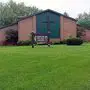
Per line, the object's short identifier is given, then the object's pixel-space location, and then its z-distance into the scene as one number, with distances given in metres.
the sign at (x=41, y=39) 16.52
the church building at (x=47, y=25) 21.99
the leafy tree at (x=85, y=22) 28.61
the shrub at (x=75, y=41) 17.07
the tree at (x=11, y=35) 22.47
